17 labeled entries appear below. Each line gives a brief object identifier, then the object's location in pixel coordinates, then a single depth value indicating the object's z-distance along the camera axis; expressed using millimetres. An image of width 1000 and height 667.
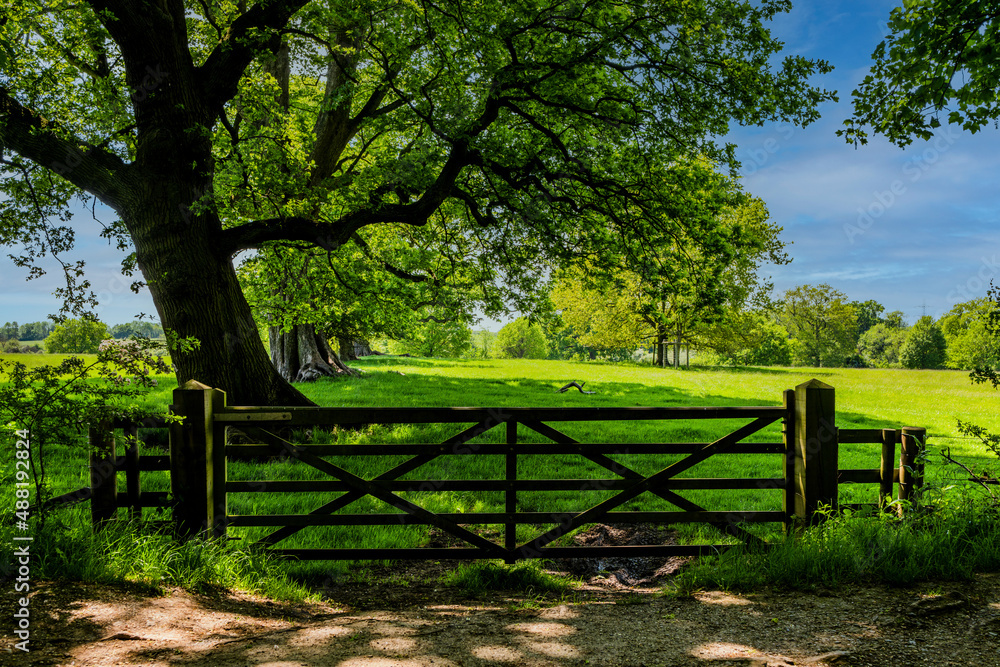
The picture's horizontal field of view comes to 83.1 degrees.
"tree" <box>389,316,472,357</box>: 27500
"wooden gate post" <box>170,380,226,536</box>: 5691
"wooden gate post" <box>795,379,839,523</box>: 5953
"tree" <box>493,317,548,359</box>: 83331
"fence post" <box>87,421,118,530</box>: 5449
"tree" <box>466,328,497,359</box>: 87675
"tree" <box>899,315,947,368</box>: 82312
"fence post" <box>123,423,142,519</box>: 5695
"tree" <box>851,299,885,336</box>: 124188
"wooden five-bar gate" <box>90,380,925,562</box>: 5711
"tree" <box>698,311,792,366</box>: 39125
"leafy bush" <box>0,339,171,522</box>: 4672
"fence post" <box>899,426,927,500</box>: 5957
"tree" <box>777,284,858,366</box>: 72688
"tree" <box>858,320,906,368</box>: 103694
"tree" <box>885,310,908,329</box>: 129025
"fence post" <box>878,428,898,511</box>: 6071
